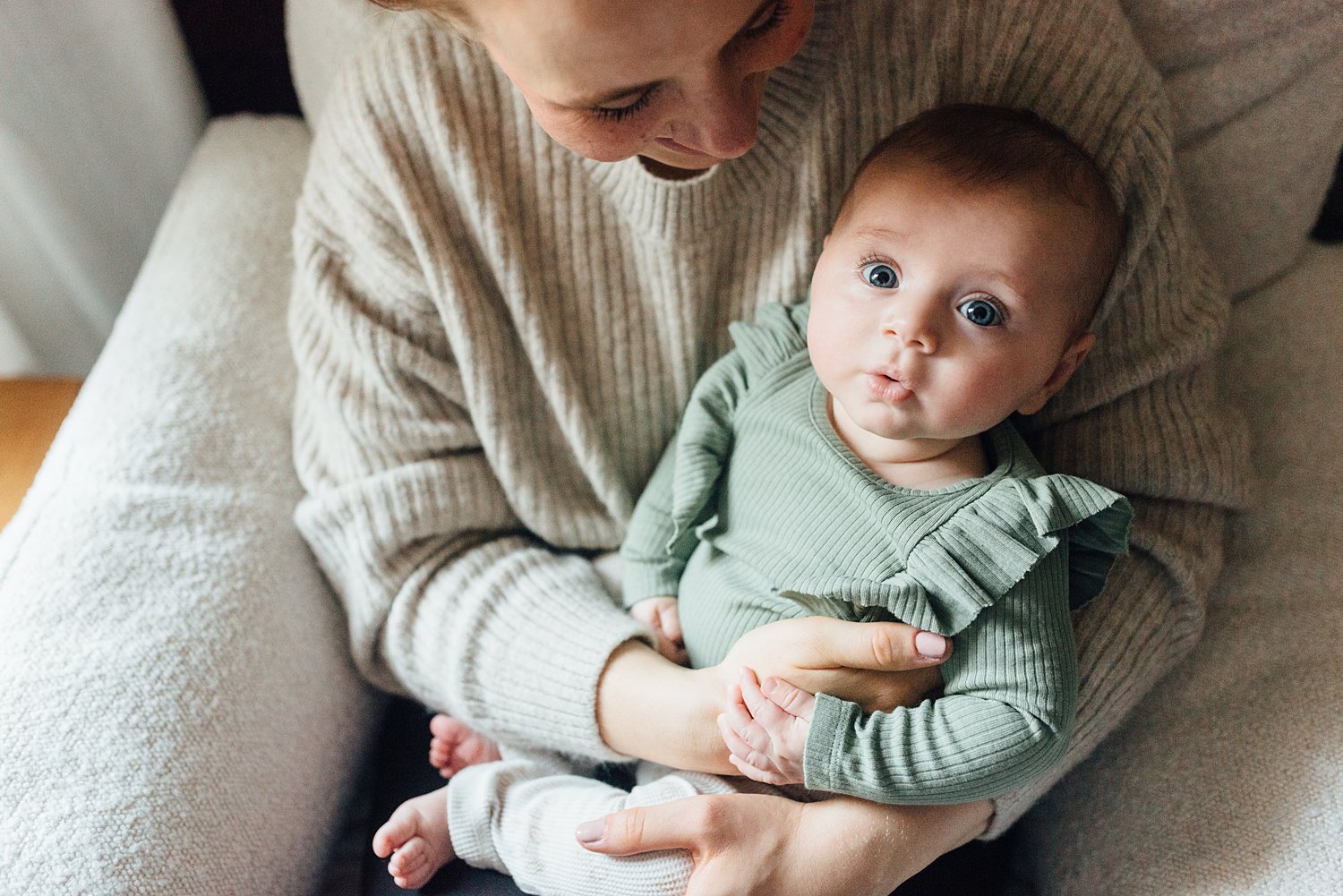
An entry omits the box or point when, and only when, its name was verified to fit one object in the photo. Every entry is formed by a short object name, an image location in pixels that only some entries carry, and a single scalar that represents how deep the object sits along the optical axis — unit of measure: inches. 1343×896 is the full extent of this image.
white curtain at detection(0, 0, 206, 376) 47.1
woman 33.7
